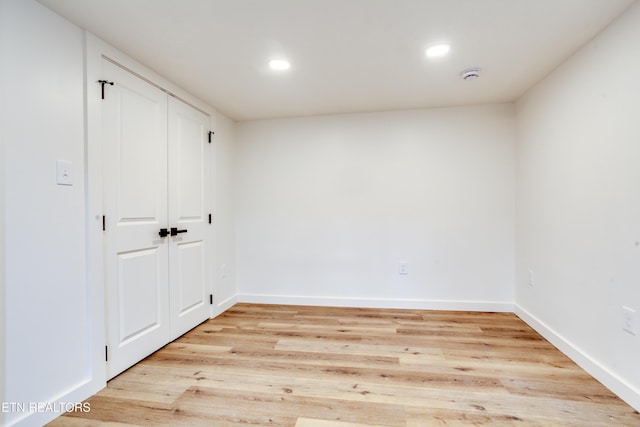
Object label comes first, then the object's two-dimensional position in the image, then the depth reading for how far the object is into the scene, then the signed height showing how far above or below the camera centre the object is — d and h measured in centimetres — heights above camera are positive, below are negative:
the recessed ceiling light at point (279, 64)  207 +105
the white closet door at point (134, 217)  184 -2
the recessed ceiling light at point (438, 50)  189 +104
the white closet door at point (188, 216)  241 -3
